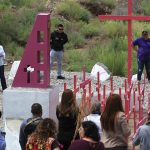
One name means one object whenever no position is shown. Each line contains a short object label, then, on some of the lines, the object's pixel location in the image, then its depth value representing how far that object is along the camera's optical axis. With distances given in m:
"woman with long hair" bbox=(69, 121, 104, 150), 8.23
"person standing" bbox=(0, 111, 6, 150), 9.42
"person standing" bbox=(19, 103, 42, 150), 9.30
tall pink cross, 14.35
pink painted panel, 12.48
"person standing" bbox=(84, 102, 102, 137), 9.59
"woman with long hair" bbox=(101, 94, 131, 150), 9.22
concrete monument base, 12.42
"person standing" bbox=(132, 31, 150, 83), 18.50
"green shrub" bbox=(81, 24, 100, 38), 30.41
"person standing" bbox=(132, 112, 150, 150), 9.23
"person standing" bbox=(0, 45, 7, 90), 17.17
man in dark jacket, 18.97
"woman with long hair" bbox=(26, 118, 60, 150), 8.58
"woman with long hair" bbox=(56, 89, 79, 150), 10.12
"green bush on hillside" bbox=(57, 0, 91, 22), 32.88
